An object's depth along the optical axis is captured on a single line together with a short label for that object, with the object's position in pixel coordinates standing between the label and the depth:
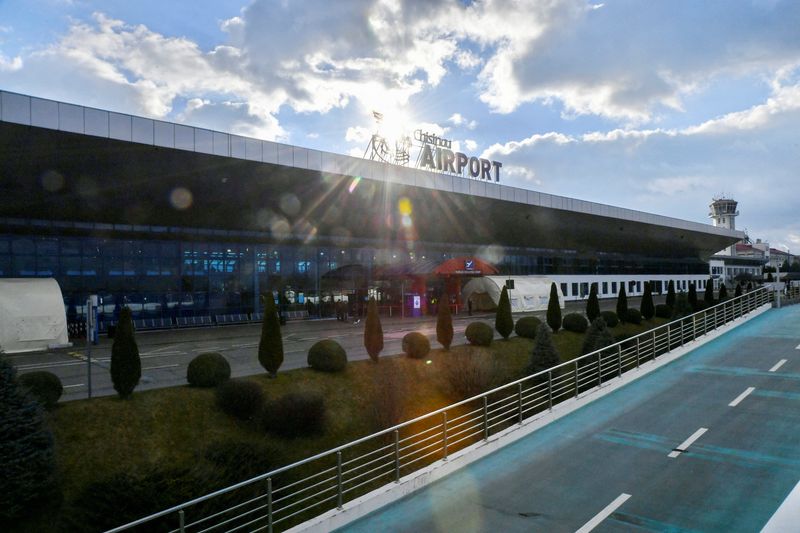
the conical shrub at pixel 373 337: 22.80
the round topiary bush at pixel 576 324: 34.31
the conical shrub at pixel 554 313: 33.47
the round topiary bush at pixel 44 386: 14.20
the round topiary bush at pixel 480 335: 28.25
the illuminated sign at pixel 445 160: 38.39
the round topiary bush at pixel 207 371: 17.75
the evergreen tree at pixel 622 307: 39.56
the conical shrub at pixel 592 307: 37.03
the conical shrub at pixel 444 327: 26.22
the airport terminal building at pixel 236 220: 24.50
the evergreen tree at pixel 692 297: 45.85
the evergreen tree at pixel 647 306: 41.44
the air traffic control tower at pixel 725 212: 154.75
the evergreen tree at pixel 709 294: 46.89
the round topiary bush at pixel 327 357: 20.78
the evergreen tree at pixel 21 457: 10.28
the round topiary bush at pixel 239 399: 16.84
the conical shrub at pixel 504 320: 30.38
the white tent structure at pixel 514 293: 49.84
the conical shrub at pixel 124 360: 15.95
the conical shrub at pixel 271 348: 19.45
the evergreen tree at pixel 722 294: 50.78
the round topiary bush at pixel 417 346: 23.94
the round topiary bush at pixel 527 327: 31.28
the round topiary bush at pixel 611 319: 36.94
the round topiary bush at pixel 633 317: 39.44
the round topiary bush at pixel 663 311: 43.75
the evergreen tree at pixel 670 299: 45.47
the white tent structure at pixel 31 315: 26.11
